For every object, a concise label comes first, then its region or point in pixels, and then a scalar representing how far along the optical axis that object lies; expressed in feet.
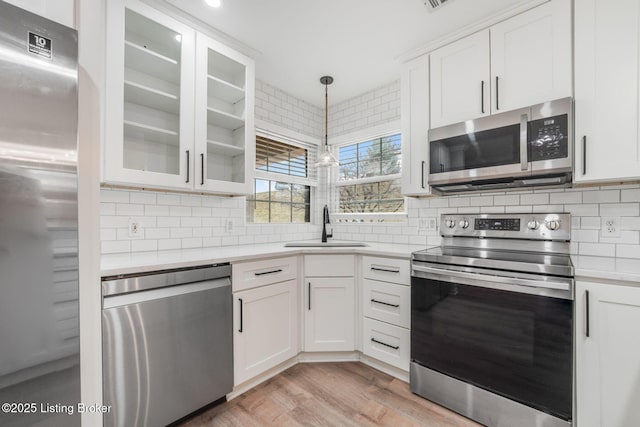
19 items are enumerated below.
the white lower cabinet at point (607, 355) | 4.04
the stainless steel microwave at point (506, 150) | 5.24
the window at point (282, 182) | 9.07
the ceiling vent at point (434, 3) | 5.65
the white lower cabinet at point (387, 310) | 6.48
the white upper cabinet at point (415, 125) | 7.09
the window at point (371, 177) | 9.29
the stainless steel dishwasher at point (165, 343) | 4.30
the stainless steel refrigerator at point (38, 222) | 2.47
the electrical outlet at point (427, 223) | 7.96
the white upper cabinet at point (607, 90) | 4.72
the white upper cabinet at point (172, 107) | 5.38
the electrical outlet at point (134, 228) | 6.21
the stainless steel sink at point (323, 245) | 7.89
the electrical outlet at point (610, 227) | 5.47
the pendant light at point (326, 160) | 7.61
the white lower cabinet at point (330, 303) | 7.29
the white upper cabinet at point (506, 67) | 5.35
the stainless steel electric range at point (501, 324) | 4.47
